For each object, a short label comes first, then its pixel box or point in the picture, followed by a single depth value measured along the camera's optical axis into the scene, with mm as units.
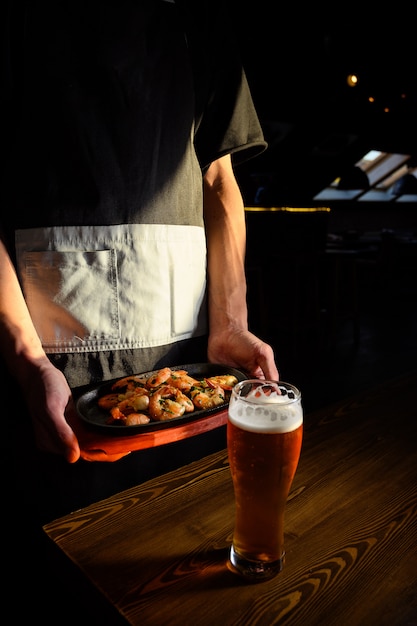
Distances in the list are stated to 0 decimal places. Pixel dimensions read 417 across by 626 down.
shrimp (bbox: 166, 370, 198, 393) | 1147
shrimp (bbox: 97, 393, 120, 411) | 1098
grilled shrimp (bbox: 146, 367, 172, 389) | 1137
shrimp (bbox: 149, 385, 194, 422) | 1016
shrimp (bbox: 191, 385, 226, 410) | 1064
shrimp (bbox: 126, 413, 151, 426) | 980
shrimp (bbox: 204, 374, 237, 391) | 1176
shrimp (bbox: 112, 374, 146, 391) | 1147
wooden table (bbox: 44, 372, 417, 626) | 633
